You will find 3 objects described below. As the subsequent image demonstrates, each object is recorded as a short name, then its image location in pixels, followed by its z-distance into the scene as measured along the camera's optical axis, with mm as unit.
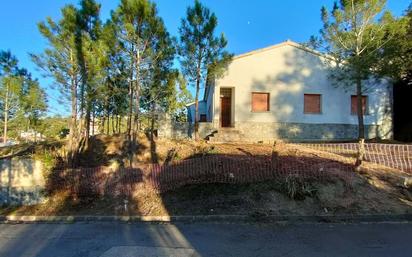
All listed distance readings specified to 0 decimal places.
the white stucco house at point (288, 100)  19344
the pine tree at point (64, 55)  12219
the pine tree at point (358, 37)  16438
